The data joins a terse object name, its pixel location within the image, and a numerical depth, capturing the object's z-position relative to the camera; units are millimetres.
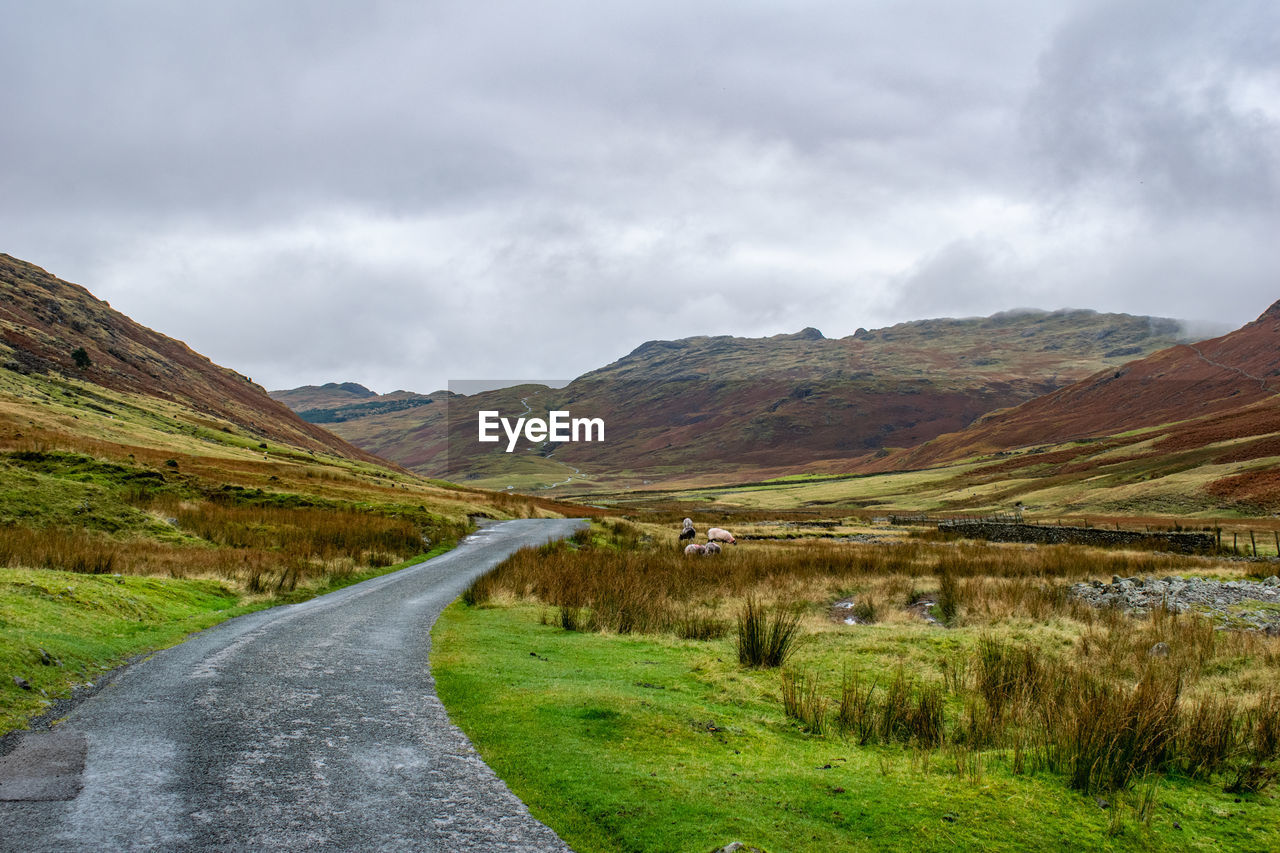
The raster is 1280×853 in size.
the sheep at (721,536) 39406
